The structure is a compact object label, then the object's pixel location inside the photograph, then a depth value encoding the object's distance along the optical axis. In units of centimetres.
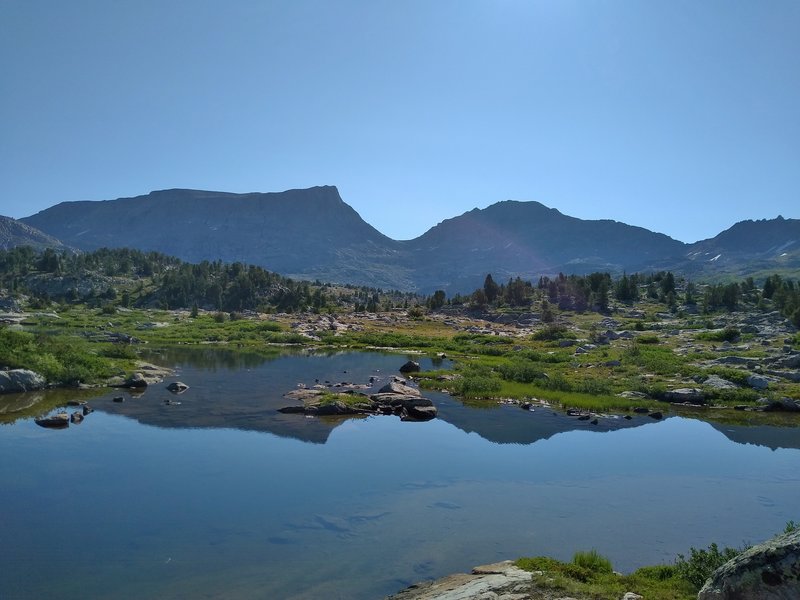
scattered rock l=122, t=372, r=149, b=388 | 4684
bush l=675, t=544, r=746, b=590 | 1365
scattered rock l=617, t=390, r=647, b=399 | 4719
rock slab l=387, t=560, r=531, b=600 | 1302
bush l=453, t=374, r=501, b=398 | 4888
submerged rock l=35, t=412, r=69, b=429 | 3322
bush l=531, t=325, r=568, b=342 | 8875
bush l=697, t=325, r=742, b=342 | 7169
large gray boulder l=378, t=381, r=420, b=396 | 4638
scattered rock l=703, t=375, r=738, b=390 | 4690
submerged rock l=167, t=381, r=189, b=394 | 4641
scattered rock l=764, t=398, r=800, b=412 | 4231
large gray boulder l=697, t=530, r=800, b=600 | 942
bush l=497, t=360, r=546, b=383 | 5394
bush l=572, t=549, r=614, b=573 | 1522
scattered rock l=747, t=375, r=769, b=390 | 4656
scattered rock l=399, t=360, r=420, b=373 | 6304
